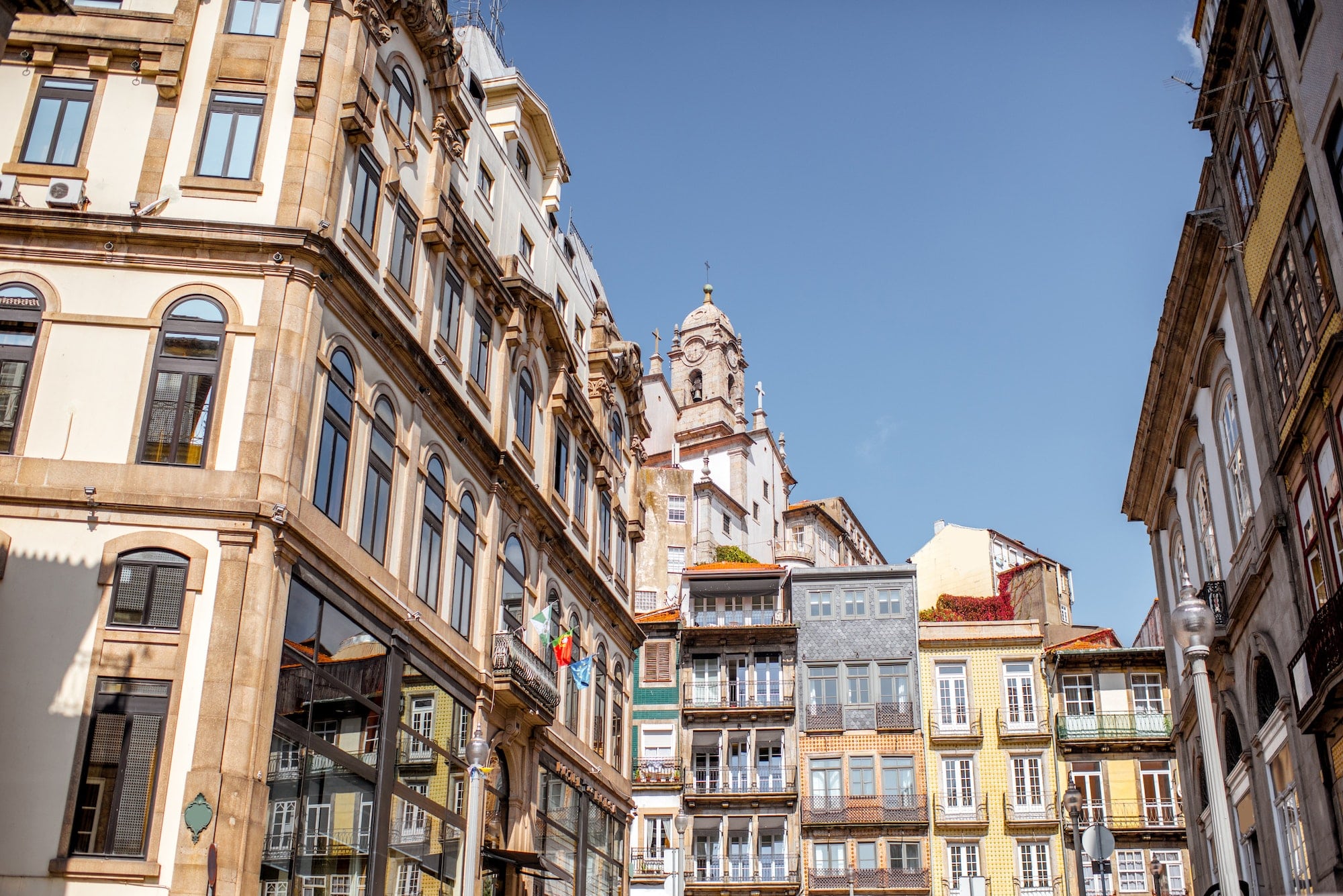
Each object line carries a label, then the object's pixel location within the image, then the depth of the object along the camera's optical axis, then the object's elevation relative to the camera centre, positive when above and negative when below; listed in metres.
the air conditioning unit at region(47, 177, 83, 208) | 24.98 +13.74
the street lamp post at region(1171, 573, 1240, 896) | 14.70 +3.26
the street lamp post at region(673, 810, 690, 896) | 56.91 +5.94
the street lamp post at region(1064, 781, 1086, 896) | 28.46 +3.78
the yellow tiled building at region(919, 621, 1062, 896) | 56.41 +9.37
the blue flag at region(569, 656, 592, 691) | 34.94 +7.72
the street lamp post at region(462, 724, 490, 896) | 22.30 +2.74
